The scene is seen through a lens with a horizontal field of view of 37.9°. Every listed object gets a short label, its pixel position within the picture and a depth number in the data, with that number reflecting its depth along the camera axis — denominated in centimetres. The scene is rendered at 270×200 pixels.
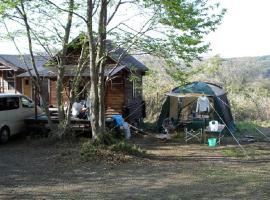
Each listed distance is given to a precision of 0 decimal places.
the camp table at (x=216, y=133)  1396
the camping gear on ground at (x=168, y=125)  1602
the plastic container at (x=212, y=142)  1346
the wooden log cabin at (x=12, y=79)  2287
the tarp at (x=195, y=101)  1584
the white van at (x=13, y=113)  1302
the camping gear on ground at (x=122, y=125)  1482
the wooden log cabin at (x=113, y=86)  1681
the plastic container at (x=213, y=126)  1377
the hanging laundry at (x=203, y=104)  1574
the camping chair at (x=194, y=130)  1465
